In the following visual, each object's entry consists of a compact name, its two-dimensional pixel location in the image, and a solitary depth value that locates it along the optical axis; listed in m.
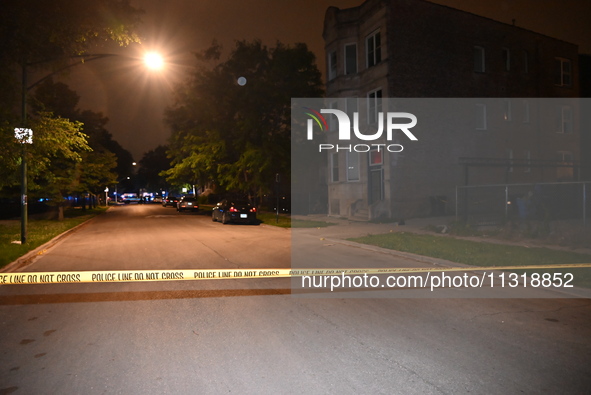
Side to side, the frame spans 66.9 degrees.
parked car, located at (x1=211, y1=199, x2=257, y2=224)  26.52
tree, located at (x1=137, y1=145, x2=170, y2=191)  104.00
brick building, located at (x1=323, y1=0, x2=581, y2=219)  25.34
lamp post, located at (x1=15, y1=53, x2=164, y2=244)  12.73
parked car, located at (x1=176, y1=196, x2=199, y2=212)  46.75
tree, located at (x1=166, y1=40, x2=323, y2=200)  33.31
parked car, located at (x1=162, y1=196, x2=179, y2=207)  63.63
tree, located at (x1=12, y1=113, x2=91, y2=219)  13.42
